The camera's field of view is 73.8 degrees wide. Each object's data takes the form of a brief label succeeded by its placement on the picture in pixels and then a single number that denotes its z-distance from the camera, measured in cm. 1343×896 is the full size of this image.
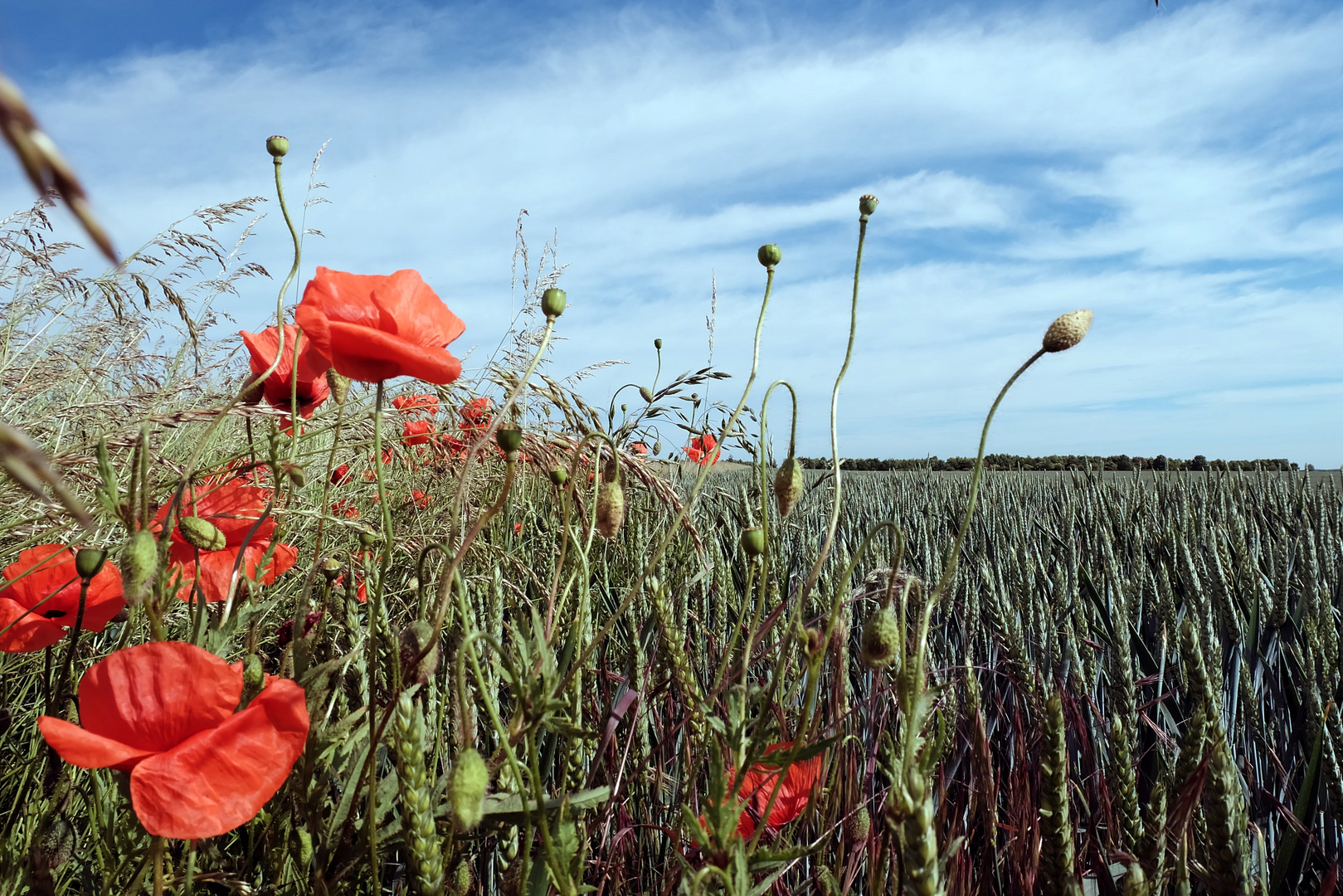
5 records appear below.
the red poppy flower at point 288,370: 98
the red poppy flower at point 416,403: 193
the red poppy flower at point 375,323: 77
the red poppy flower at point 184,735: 61
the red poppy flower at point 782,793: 88
